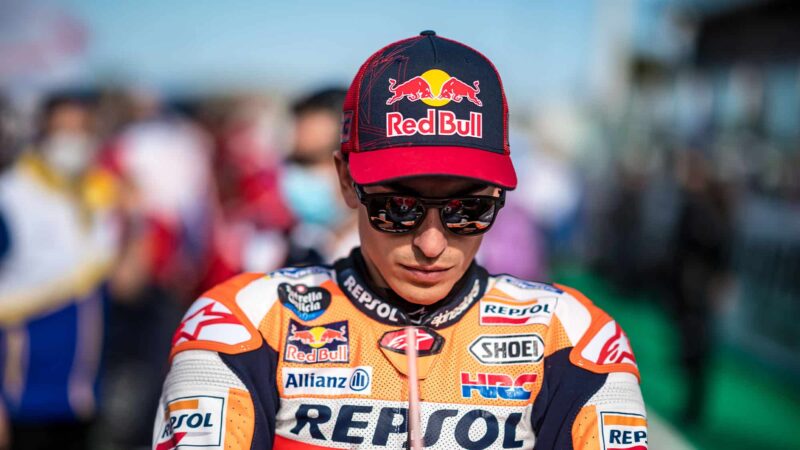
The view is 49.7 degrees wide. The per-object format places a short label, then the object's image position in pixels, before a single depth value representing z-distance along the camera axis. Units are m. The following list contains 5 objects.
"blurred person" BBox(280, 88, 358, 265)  3.96
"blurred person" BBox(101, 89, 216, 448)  6.14
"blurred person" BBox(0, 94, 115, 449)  4.50
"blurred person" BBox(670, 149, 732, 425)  7.43
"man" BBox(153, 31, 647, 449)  1.79
